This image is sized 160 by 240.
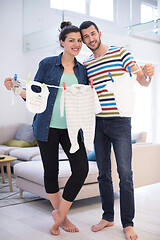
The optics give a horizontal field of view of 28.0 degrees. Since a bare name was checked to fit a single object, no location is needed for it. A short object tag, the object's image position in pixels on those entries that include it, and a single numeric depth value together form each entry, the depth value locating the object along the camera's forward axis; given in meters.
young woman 2.31
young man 2.31
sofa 3.15
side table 3.87
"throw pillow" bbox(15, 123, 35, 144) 5.70
